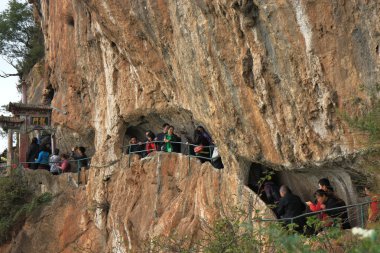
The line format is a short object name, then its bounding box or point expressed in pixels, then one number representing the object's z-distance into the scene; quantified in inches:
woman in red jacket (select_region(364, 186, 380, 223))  453.7
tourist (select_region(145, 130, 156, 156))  787.4
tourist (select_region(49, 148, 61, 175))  965.2
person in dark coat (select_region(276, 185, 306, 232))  538.3
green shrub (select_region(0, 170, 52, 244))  935.7
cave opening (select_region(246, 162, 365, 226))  544.4
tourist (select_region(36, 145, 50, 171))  974.4
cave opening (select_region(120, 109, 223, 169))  786.2
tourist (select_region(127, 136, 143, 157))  823.4
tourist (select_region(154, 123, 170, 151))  770.2
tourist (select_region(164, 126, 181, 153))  756.0
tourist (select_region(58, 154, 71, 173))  955.3
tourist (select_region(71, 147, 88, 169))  946.1
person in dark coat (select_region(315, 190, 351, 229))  501.7
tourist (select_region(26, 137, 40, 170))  994.1
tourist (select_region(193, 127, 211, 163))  715.4
